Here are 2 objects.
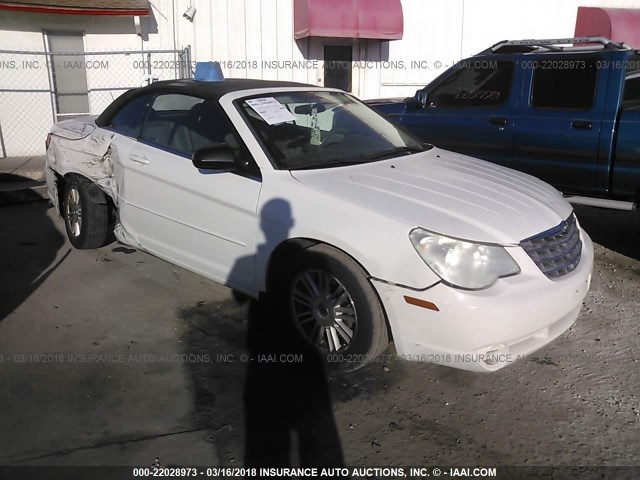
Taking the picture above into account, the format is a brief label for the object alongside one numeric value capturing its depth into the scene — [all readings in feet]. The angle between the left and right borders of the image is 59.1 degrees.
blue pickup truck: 17.24
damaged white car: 9.39
